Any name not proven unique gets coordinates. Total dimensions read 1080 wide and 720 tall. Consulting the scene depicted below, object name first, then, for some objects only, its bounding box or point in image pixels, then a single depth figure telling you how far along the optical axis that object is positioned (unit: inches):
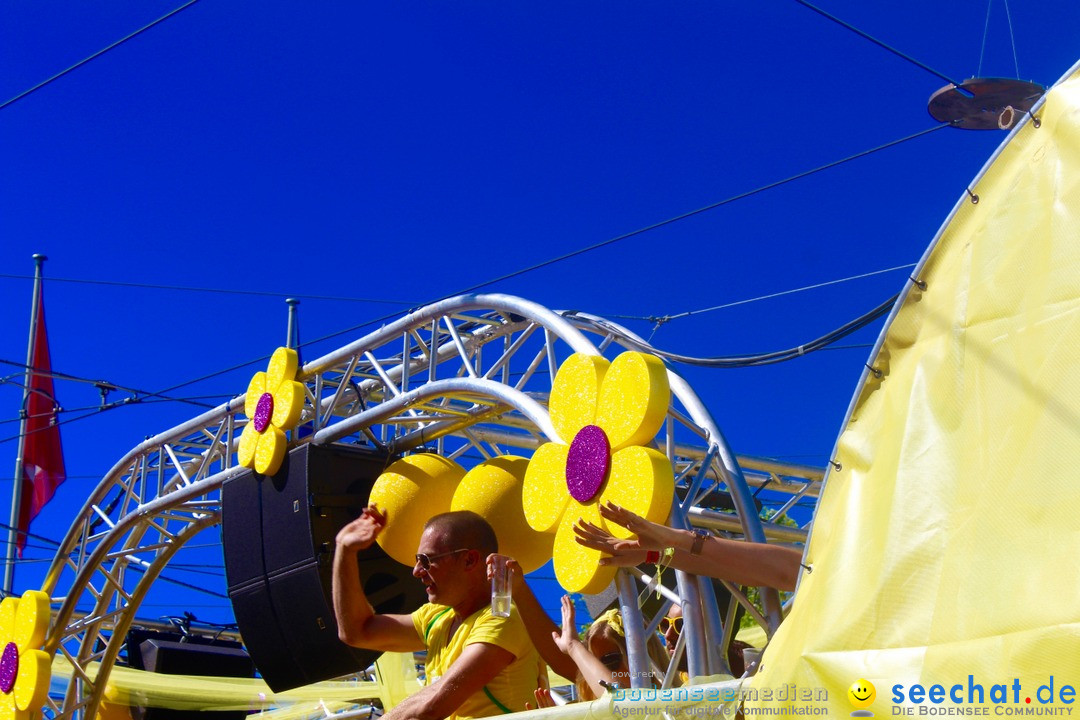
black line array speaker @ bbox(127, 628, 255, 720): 446.6
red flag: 525.0
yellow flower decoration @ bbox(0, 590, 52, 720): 337.4
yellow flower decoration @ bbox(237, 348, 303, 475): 293.0
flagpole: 509.4
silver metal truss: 208.8
